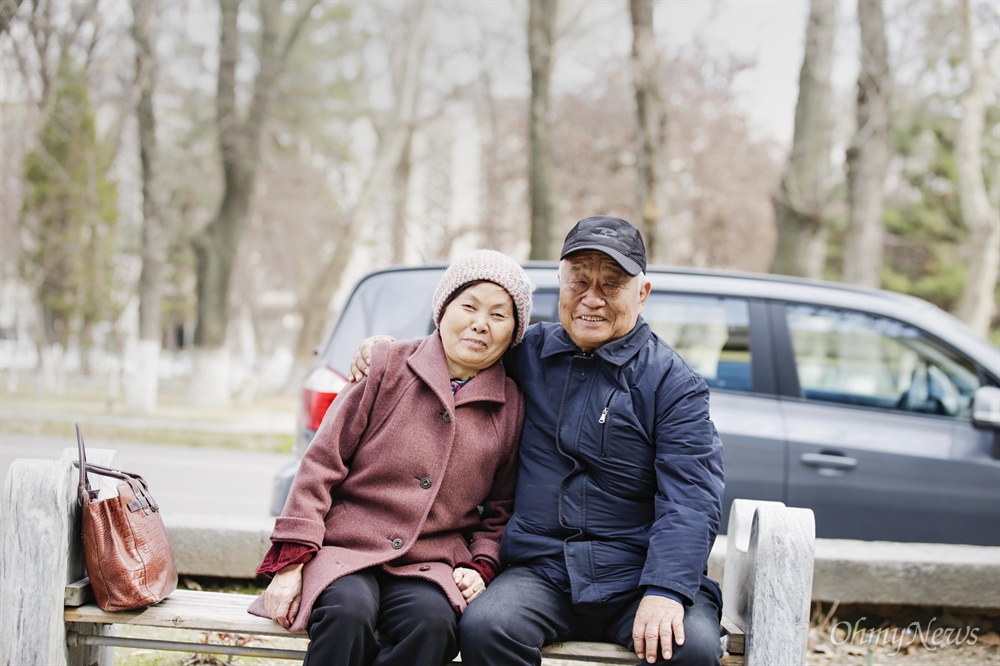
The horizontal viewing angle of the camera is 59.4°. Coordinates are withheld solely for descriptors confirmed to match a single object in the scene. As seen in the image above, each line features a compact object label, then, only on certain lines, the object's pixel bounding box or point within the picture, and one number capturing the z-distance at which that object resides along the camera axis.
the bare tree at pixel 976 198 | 13.23
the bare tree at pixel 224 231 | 18.11
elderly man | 2.55
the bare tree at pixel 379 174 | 20.28
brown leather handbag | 2.61
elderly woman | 2.56
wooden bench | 2.58
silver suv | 4.23
